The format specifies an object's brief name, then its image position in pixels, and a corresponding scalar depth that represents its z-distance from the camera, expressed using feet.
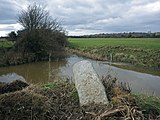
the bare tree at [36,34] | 46.32
